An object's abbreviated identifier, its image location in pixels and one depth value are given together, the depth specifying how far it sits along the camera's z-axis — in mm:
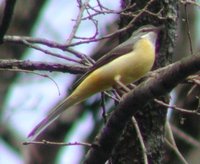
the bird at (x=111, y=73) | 10312
